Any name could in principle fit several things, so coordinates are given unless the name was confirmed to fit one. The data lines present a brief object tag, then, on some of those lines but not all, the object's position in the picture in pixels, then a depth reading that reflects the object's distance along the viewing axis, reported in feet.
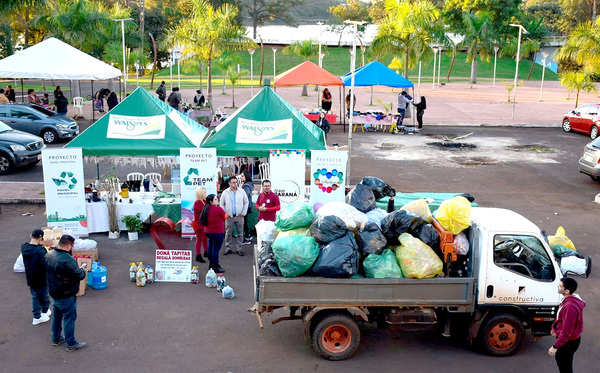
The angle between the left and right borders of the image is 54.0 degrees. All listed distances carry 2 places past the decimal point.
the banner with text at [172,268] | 32.86
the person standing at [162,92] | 96.13
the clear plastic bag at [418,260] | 23.58
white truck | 23.52
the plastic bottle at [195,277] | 32.82
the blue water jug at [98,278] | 31.32
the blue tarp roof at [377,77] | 81.35
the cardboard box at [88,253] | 34.26
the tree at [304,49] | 129.12
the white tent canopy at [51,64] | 73.00
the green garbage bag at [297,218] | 25.48
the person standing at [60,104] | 84.90
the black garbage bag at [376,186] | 32.14
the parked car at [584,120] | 83.66
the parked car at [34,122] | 72.02
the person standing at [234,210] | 36.94
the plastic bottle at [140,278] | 31.96
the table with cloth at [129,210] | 40.22
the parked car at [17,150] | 58.49
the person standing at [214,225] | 33.99
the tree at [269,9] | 273.75
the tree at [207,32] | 94.48
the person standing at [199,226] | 35.70
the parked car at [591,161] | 55.52
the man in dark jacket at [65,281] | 23.65
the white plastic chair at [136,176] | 47.71
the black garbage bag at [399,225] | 24.66
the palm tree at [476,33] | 176.48
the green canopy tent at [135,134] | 41.24
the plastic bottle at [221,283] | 31.81
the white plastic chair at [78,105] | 95.33
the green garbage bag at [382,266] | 23.65
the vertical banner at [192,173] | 40.37
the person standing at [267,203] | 36.76
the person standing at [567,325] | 20.75
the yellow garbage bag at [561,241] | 37.14
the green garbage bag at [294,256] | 23.47
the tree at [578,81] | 99.40
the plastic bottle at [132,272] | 32.58
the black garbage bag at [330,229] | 24.13
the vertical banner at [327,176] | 41.52
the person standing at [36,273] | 25.85
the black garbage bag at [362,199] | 28.91
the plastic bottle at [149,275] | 32.40
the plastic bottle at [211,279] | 32.24
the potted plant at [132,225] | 39.55
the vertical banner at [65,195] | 39.45
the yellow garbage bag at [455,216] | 24.57
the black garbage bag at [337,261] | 23.31
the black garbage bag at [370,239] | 24.26
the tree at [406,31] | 94.43
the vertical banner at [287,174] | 41.81
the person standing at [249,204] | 39.96
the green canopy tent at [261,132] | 41.98
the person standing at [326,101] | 91.71
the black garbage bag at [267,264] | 23.88
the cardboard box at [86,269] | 30.63
